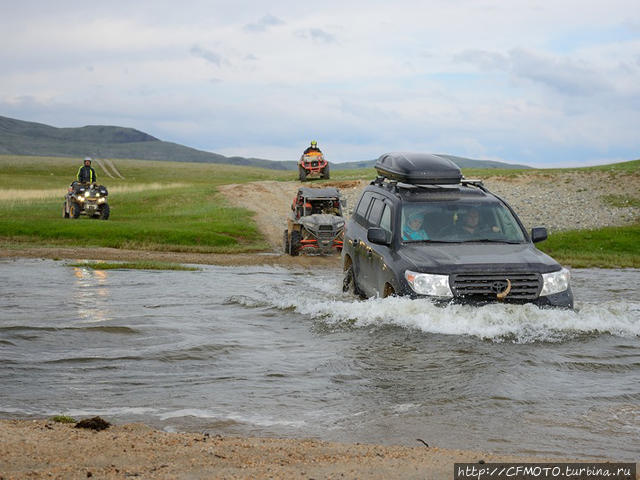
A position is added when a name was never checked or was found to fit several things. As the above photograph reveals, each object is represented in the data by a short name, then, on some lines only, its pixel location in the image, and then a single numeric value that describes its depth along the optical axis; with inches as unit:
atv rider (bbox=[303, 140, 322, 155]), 1882.4
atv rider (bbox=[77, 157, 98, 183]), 1211.7
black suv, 360.5
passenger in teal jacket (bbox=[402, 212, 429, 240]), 406.6
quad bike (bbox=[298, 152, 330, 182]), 1887.3
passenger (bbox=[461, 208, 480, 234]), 409.1
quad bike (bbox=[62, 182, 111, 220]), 1214.3
